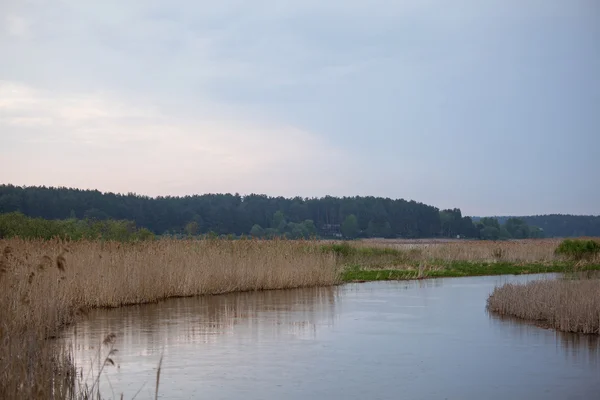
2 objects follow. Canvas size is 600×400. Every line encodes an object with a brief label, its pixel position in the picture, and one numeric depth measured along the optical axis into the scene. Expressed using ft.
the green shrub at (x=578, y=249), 129.22
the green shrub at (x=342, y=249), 124.61
